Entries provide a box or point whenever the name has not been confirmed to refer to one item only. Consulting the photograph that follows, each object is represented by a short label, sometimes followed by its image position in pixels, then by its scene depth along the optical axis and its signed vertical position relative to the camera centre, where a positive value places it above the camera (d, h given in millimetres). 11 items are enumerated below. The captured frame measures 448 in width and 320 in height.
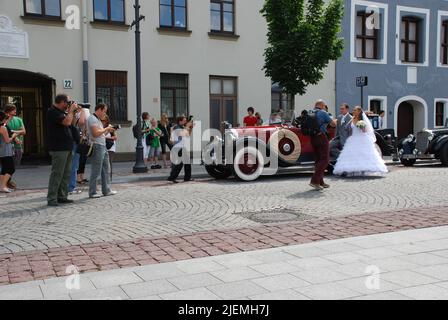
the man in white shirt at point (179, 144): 11352 -439
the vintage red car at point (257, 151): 11445 -619
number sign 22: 15773 +1371
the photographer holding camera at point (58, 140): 8172 -237
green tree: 15375 +2716
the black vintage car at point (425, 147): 14095 -687
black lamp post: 13398 +404
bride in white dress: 11539 -725
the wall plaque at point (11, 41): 14727 +2613
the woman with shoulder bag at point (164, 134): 15094 -272
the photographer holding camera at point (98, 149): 8950 -439
